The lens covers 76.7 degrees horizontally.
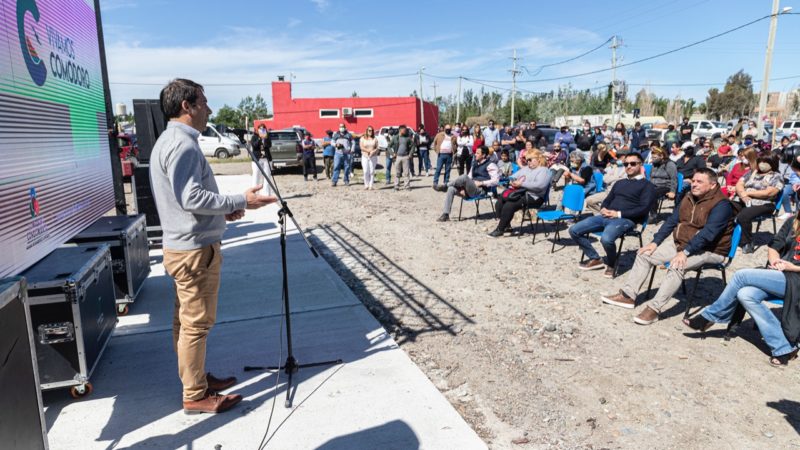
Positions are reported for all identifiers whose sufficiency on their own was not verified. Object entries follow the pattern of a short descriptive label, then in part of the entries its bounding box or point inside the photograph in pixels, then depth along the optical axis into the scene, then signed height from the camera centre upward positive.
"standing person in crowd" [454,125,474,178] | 14.54 -0.38
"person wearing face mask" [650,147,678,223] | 9.13 -0.74
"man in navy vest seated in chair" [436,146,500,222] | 9.73 -0.85
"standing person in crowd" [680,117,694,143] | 16.95 +0.02
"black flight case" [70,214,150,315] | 4.88 -1.06
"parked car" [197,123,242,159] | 25.56 -0.20
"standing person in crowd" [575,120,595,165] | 17.72 -0.22
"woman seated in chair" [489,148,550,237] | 8.55 -0.90
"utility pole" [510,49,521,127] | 54.16 +5.96
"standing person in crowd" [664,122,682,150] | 17.13 -0.07
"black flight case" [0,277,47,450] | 2.00 -0.96
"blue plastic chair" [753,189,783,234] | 7.87 -1.32
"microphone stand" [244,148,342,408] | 3.46 -1.54
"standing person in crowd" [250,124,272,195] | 12.45 -0.09
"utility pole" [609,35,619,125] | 44.27 +5.04
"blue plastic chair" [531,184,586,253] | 7.82 -1.07
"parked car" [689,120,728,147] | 33.56 +0.30
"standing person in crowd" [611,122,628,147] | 19.31 +0.07
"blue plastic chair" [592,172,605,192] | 9.69 -0.88
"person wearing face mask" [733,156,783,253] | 7.49 -0.92
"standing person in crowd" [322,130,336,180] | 16.80 -0.43
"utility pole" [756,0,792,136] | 20.67 +2.74
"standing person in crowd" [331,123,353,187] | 15.20 -0.34
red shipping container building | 40.06 +2.16
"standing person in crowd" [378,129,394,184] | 16.05 -0.78
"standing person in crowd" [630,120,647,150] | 17.11 -0.05
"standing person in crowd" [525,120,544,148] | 16.95 +0.05
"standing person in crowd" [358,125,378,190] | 14.36 -0.45
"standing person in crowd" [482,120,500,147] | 18.44 +0.04
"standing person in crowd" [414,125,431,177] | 17.31 -0.29
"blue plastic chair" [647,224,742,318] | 5.00 -1.25
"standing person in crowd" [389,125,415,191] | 14.44 -0.43
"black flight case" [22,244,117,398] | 3.34 -1.20
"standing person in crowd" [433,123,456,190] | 13.74 -0.41
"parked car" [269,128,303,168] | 18.70 -0.38
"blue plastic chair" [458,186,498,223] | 9.85 -1.13
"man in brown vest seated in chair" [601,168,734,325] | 4.94 -1.12
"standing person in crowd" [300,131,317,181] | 16.85 -0.45
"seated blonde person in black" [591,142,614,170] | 12.20 -0.55
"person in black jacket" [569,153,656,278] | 6.41 -1.02
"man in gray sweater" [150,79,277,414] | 2.83 -0.43
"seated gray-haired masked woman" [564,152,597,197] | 9.65 -0.75
